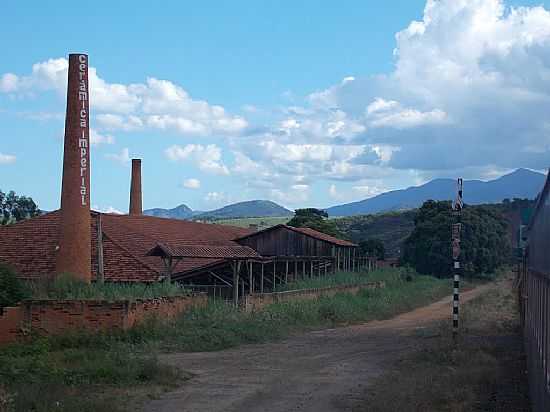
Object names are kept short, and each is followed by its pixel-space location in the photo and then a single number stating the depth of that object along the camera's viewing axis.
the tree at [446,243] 68.44
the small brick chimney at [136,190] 51.88
